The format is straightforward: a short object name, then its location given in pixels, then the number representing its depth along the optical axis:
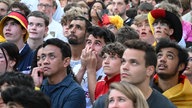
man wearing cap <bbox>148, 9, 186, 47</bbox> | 10.20
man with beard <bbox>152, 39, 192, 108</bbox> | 8.53
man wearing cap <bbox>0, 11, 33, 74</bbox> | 10.58
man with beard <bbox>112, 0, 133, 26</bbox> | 13.77
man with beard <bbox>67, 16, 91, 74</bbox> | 10.53
